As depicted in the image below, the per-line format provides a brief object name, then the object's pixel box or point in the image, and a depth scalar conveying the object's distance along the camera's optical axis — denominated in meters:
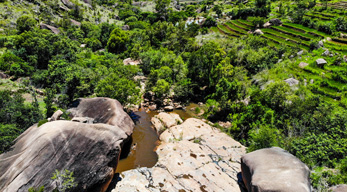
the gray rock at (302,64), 50.32
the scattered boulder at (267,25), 82.43
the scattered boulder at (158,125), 34.28
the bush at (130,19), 116.31
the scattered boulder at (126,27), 101.12
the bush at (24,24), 60.63
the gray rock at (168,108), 43.00
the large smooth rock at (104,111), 26.70
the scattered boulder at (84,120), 23.95
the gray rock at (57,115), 24.08
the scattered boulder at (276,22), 81.38
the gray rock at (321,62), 48.88
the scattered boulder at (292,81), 41.87
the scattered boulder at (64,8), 103.38
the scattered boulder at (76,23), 91.66
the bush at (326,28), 64.43
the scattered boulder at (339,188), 16.52
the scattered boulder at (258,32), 77.21
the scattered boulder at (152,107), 43.18
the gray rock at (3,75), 38.94
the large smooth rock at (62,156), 15.75
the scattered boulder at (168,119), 35.22
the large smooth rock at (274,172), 15.29
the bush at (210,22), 103.75
